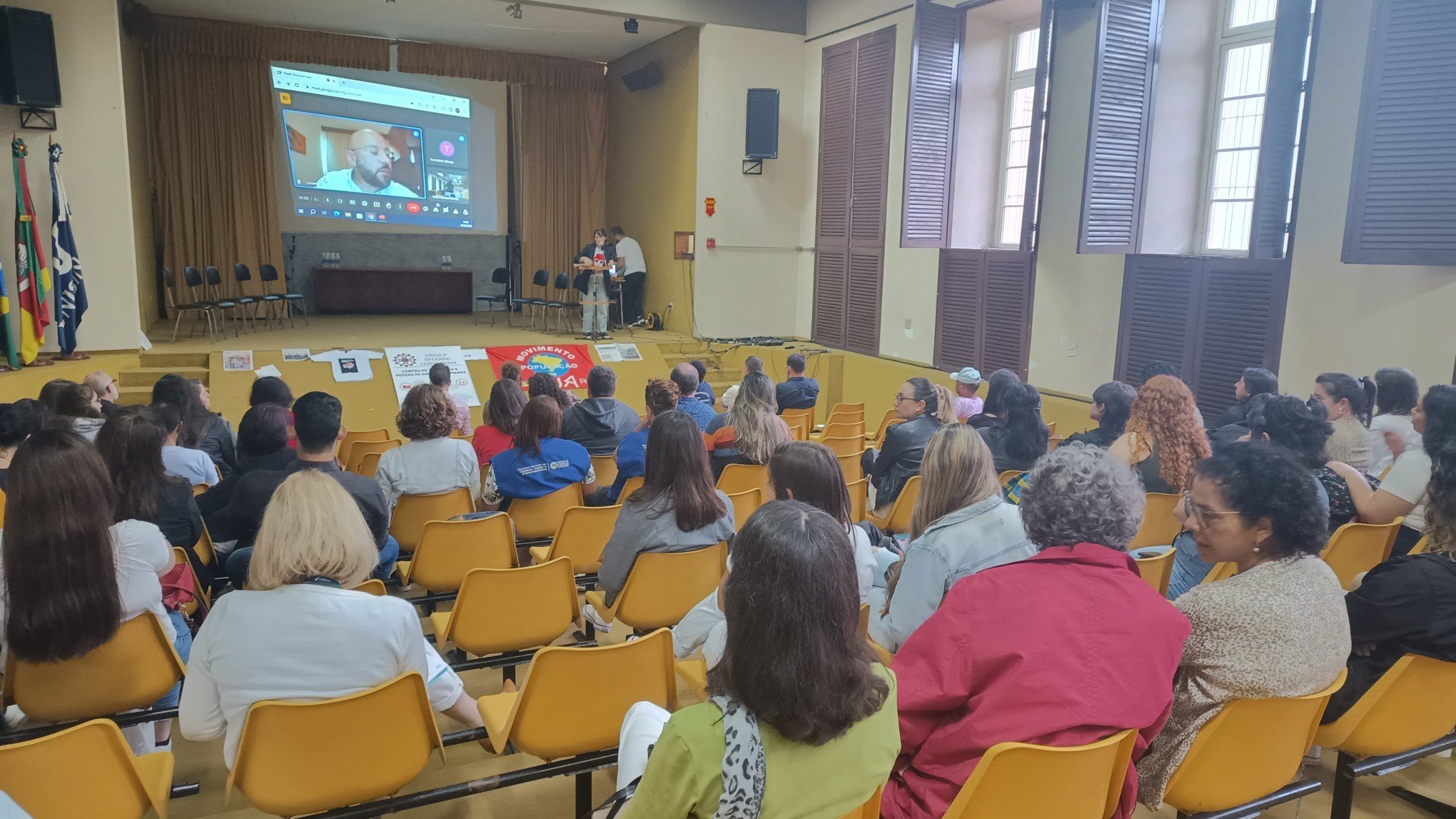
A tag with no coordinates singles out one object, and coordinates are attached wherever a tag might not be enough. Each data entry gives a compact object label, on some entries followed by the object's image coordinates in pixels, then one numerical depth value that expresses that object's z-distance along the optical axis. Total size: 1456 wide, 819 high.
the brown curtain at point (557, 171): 11.81
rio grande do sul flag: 7.04
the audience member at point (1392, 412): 4.03
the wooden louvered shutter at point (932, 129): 8.39
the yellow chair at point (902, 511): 3.96
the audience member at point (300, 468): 2.93
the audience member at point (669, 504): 2.77
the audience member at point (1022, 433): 3.95
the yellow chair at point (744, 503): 3.59
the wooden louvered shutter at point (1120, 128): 6.53
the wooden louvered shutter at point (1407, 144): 4.71
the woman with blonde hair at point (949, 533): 2.21
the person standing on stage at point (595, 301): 9.77
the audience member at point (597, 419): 4.65
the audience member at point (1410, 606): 2.03
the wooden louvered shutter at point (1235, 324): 5.96
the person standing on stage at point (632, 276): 10.94
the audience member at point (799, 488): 2.38
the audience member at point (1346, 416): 3.96
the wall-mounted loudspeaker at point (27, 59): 6.82
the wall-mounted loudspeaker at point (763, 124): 9.95
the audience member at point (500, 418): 4.29
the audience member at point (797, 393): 6.55
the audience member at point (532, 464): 3.66
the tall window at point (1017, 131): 8.45
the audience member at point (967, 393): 5.95
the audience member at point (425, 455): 3.59
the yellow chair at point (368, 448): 4.91
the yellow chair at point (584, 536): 3.27
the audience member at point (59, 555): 2.08
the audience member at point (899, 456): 4.15
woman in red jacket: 1.52
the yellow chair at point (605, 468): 4.55
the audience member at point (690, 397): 4.88
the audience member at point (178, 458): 3.41
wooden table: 11.38
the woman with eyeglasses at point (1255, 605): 1.80
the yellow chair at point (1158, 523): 3.46
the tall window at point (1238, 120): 6.53
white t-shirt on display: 8.13
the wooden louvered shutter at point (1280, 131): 5.57
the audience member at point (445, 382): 4.85
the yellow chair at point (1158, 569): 2.79
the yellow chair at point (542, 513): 3.75
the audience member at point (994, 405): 4.51
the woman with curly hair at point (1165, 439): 3.52
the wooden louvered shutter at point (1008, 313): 7.84
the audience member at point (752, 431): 4.09
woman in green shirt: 1.21
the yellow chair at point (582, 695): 1.97
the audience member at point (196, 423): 4.12
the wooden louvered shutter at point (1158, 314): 6.49
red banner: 8.87
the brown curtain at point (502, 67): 11.15
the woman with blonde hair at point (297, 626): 1.81
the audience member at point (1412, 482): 3.08
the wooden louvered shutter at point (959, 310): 8.30
